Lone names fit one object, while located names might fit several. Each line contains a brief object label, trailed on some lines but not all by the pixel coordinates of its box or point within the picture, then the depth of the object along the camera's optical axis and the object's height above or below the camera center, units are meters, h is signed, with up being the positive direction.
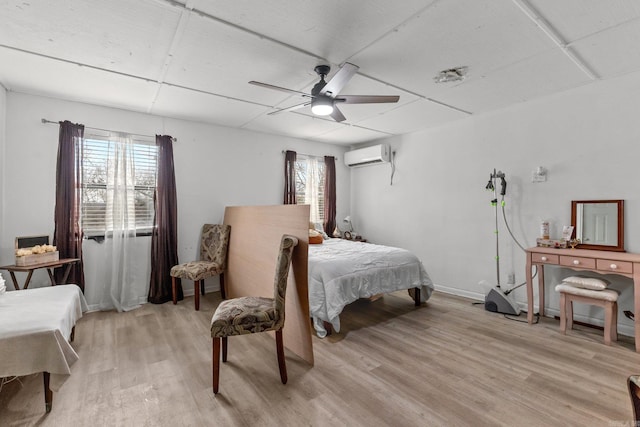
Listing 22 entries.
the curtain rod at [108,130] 3.37 +1.05
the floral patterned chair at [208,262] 3.71 -0.66
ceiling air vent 2.77 +1.34
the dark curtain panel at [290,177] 5.17 +0.64
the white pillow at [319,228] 5.04 -0.24
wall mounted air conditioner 5.26 +1.08
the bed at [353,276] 2.99 -0.68
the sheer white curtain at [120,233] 3.74 -0.25
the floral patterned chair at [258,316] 2.05 -0.73
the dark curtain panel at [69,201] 3.40 +0.15
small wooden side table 2.89 -0.54
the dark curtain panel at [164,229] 3.95 -0.21
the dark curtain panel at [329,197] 5.72 +0.33
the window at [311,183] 5.47 +0.57
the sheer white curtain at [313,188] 5.55 +0.49
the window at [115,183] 3.65 +0.39
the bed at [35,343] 1.75 -0.79
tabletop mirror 3.02 -0.09
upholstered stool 2.72 -0.83
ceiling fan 2.53 +1.04
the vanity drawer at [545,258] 3.09 -0.46
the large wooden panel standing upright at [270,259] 2.45 -0.47
